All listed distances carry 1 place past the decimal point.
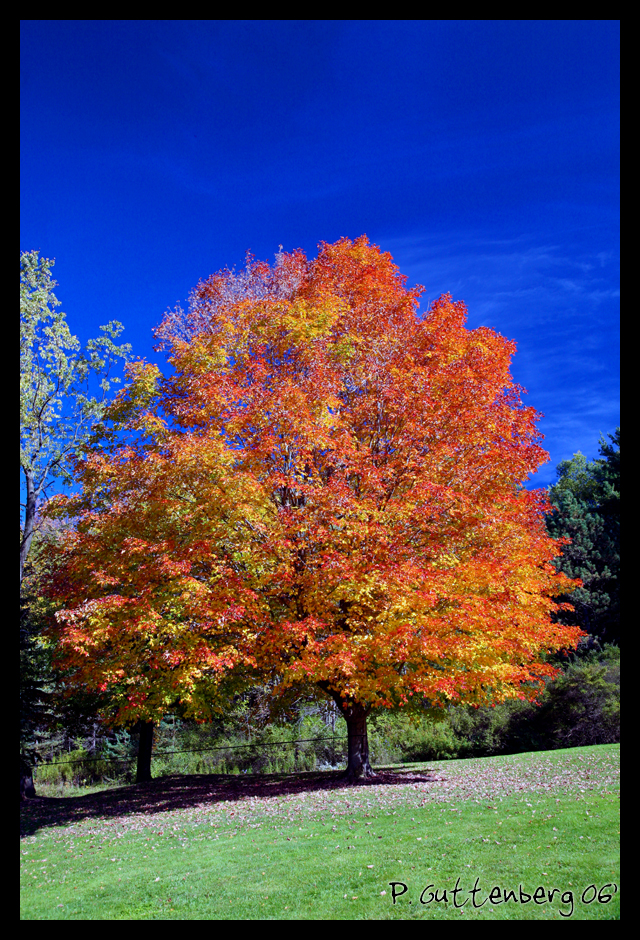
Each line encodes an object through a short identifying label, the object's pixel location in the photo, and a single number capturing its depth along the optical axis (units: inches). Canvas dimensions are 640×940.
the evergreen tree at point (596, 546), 1328.7
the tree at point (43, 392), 579.5
